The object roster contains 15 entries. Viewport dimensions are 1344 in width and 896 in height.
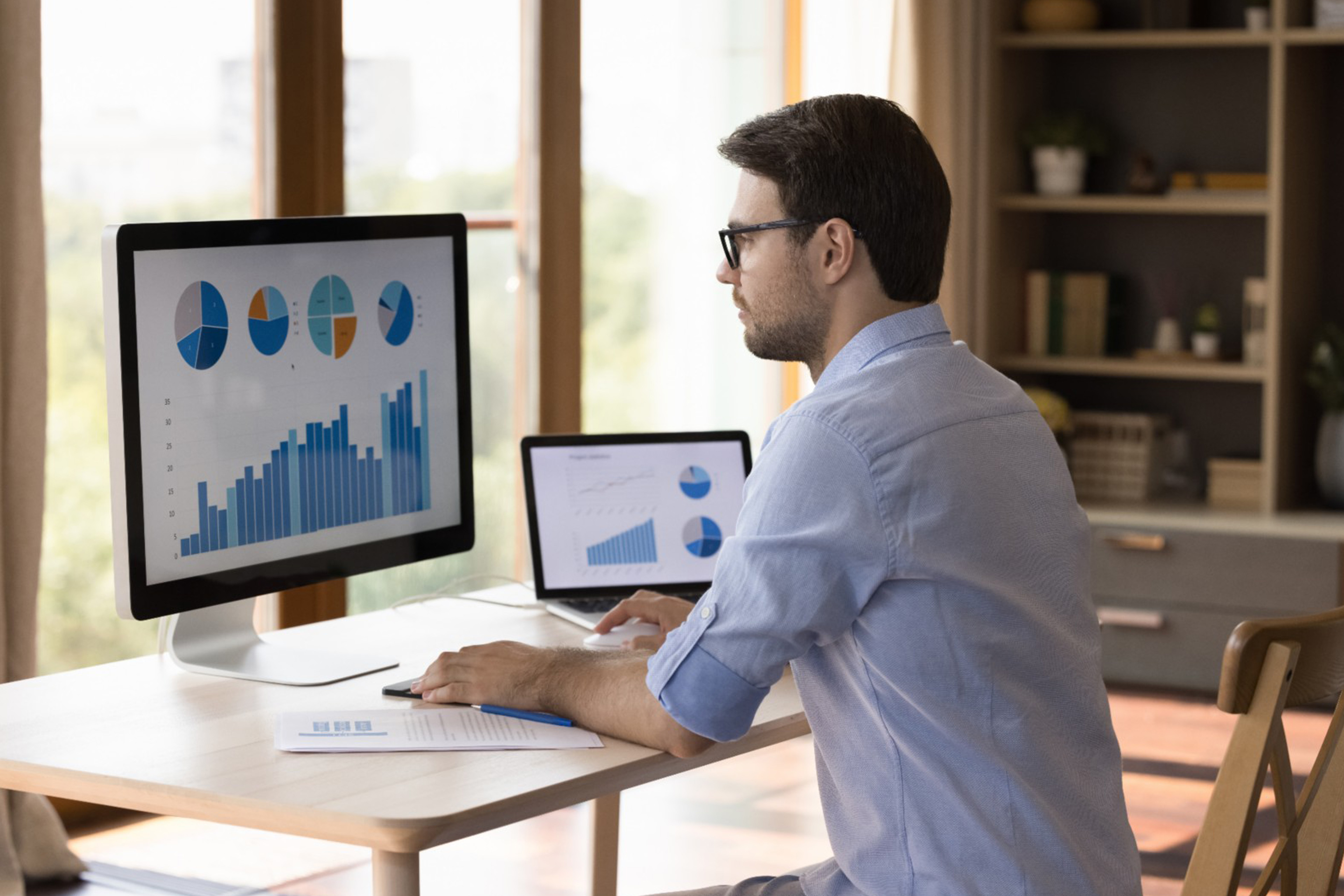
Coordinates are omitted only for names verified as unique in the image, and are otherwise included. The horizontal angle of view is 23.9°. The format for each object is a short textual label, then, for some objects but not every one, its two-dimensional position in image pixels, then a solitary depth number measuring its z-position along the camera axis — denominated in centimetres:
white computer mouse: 374
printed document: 294
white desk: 262
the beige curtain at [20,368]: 515
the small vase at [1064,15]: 928
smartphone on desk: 330
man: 271
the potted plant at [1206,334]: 911
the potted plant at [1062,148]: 928
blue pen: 306
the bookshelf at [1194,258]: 841
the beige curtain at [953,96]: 857
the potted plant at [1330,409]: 865
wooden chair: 247
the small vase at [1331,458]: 875
